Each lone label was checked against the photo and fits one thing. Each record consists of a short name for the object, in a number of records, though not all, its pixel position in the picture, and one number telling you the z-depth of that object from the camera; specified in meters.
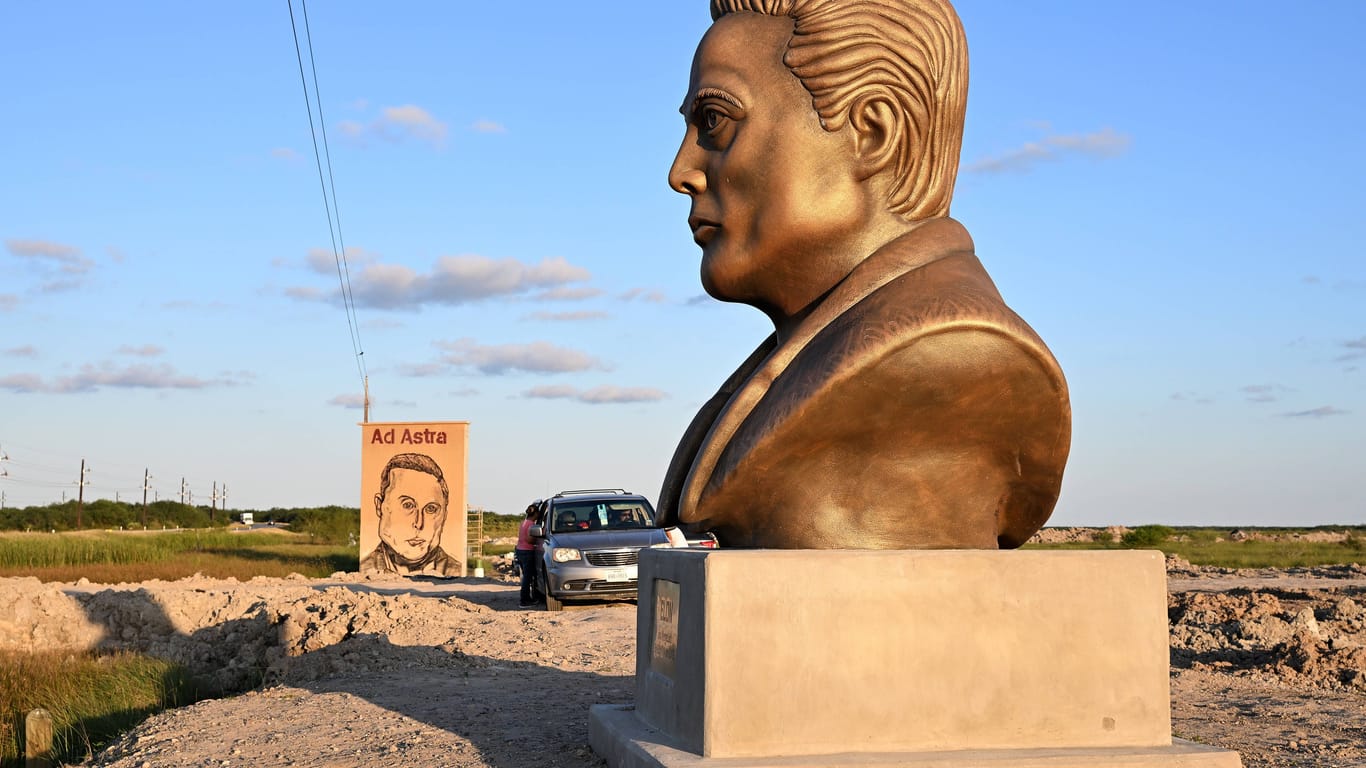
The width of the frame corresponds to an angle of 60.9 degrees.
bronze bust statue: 4.25
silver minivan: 14.68
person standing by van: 16.30
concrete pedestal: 4.13
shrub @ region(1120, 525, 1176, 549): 33.20
